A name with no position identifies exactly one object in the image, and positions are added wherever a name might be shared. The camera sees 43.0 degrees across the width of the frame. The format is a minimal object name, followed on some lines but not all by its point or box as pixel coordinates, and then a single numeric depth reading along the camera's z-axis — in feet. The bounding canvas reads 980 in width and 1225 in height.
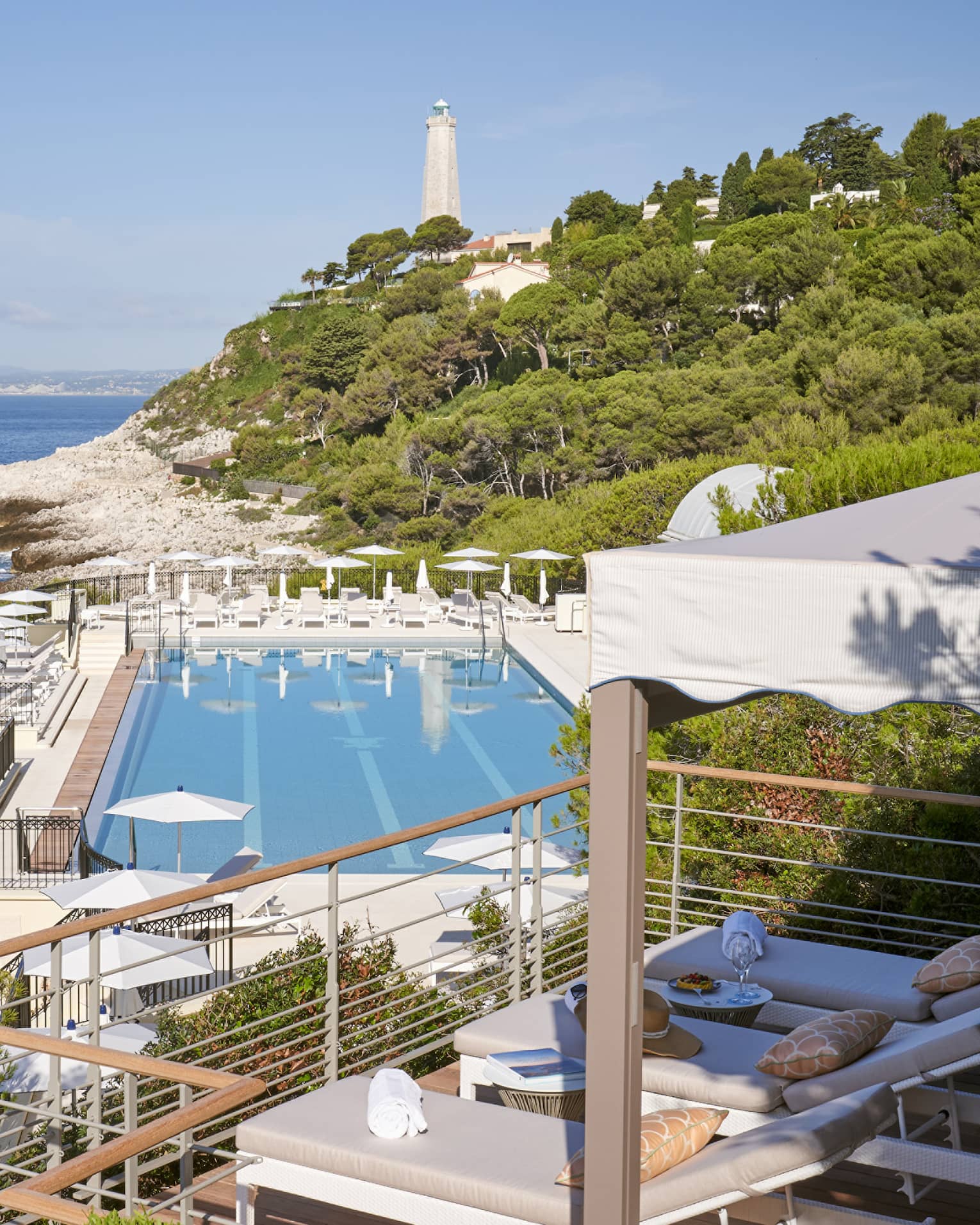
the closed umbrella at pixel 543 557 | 79.46
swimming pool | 43.01
